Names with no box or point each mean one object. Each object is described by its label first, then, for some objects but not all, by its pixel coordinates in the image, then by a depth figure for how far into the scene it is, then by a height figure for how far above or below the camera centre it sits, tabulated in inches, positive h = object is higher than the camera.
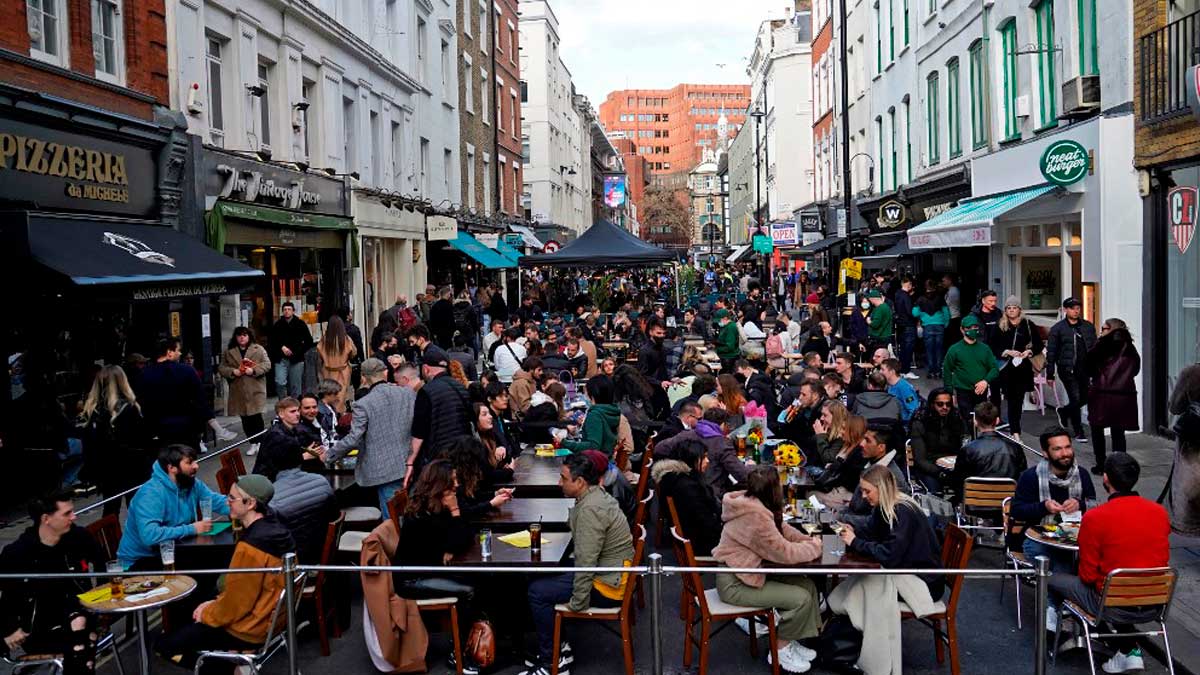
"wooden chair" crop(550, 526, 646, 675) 276.7 -79.3
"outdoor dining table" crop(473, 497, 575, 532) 330.3 -63.8
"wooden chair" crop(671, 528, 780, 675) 277.3 -79.5
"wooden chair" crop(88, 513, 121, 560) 310.2 -61.9
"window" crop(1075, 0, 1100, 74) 650.8 +153.1
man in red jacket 270.8 -62.1
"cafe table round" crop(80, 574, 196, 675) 256.8 -67.3
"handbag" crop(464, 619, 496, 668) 283.1 -86.8
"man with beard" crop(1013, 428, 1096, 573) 315.0 -57.3
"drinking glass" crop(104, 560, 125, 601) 263.5 -65.1
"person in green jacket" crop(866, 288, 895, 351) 792.9 -18.4
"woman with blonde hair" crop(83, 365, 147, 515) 428.1 -46.4
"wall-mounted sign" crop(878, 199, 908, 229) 1115.9 +87.1
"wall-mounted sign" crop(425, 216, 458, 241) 1227.2 +90.9
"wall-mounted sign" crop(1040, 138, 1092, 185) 607.2 +74.4
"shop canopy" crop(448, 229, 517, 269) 1333.7 +69.3
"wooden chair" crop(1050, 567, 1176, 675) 264.8 -71.4
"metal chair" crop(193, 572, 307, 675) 263.3 -81.3
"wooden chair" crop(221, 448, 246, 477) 401.4 -54.3
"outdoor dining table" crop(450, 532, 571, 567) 291.7 -66.9
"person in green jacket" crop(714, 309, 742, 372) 738.8 -27.8
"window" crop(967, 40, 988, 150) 866.8 +159.0
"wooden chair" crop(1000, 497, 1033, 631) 319.9 -76.4
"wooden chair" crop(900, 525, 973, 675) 275.1 -76.1
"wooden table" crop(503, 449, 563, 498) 382.3 -60.7
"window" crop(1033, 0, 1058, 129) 710.5 +151.7
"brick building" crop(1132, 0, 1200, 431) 526.3 +52.7
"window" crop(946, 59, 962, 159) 943.0 +165.2
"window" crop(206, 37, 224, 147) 709.9 +143.2
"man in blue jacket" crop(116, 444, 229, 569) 303.6 -54.9
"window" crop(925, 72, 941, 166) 1034.7 +169.7
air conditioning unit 632.4 +115.9
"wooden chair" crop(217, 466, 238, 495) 394.3 -59.8
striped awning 687.7 +50.1
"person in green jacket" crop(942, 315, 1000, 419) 526.0 -34.0
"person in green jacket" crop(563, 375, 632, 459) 418.9 -45.6
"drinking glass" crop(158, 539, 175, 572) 295.9 -64.5
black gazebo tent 959.0 +47.8
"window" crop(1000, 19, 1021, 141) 791.7 +161.8
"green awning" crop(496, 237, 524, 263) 1414.9 +75.4
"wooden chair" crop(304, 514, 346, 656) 304.0 -78.1
